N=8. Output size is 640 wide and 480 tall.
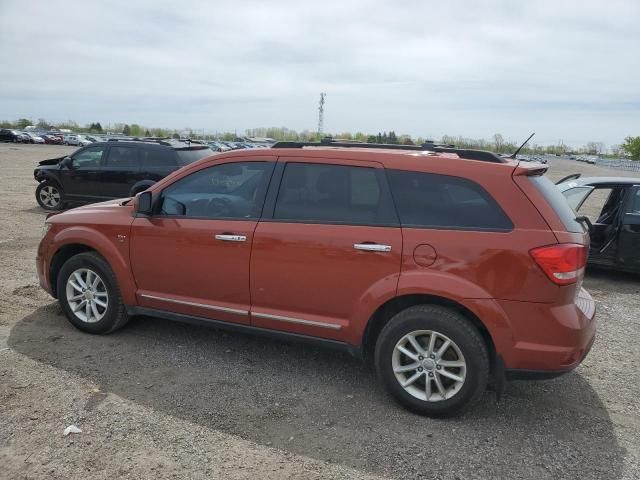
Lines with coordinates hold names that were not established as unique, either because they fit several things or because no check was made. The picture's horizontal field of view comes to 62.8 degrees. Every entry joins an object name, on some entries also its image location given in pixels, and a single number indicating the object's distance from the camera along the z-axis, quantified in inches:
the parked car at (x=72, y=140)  2406.3
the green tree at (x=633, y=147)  3395.7
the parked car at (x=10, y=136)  2217.0
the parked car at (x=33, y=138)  2272.8
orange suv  130.1
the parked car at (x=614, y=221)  277.7
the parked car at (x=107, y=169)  415.8
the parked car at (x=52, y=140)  2370.8
